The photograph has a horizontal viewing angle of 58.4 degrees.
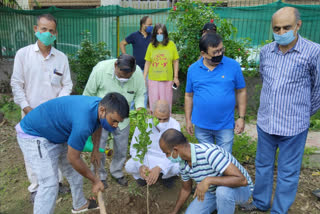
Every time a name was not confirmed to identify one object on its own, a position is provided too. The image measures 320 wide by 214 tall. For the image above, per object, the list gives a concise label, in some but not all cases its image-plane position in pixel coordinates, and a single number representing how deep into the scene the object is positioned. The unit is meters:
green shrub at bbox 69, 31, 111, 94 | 7.02
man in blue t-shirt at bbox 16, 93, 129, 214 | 2.26
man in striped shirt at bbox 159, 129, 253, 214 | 2.48
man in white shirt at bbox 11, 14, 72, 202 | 3.12
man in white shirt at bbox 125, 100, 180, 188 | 3.30
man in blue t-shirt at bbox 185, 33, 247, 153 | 3.07
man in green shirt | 3.17
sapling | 2.77
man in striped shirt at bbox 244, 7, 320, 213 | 2.63
